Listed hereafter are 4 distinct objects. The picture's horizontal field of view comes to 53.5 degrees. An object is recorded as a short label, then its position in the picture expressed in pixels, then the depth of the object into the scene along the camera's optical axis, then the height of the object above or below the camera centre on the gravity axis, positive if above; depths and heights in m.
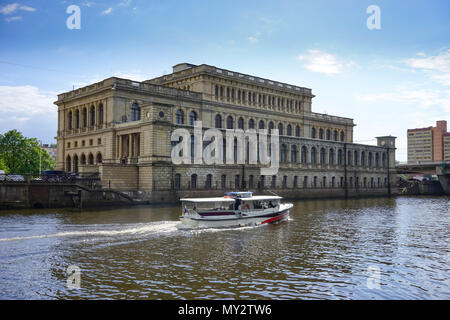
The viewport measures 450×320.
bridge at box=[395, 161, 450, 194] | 112.50 +1.22
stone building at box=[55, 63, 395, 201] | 61.14 +6.05
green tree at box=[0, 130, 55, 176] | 85.50 +3.24
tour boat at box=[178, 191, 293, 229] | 35.91 -3.48
